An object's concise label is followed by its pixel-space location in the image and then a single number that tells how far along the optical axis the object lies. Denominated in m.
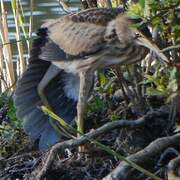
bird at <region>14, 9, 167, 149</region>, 8.87
